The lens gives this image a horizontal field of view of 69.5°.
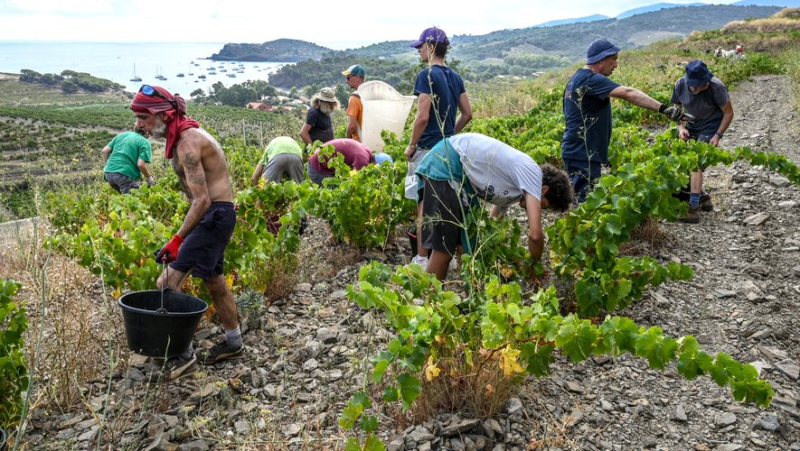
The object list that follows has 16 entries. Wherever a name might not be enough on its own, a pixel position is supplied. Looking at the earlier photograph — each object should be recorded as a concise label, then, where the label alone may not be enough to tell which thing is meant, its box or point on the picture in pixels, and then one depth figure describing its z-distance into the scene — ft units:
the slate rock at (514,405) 9.18
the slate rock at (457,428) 8.60
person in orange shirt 22.98
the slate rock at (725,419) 9.12
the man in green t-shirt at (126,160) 22.02
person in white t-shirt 10.41
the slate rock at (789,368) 10.34
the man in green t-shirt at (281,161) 19.16
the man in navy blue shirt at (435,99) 14.17
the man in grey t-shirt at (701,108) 17.26
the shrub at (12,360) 8.82
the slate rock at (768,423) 8.91
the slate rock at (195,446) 9.12
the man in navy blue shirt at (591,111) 13.79
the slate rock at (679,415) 9.27
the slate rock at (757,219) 17.29
